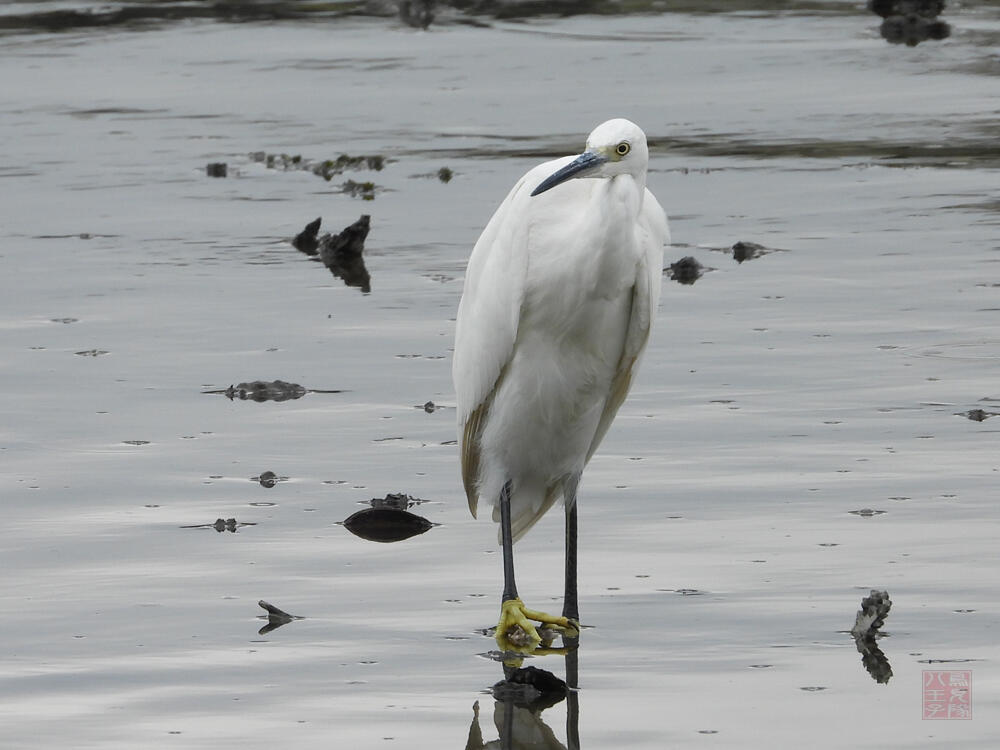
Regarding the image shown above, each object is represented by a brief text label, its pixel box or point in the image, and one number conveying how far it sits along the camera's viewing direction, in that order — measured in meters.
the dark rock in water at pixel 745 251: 23.55
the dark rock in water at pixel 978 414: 16.61
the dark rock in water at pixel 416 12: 48.97
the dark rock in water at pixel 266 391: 18.17
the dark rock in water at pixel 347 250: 23.86
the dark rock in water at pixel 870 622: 11.70
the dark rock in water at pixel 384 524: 14.27
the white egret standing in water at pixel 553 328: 12.79
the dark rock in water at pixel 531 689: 11.37
